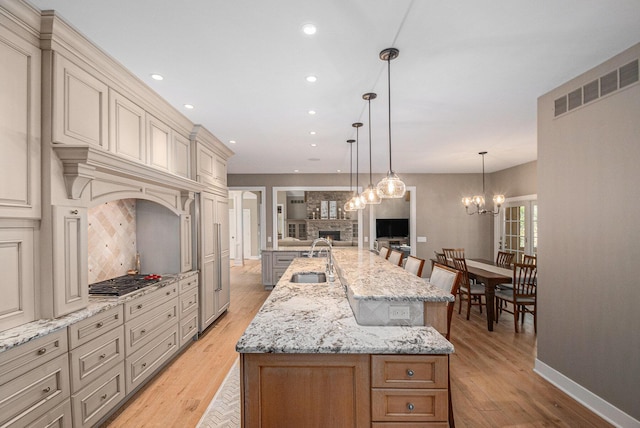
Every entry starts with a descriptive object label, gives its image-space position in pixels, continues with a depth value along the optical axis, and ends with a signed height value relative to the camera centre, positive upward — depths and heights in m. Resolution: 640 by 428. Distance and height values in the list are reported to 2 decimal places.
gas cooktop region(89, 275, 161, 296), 2.38 -0.58
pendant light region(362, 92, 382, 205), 3.48 +0.26
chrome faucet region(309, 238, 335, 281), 2.88 -0.51
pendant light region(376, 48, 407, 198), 2.50 +0.26
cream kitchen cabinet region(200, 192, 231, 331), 3.81 -0.54
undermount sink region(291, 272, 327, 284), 3.27 -0.65
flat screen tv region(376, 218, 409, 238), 9.90 -0.35
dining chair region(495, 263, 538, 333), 3.81 -0.94
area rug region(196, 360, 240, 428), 2.18 -1.49
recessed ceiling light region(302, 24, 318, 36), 1.79 +1.15
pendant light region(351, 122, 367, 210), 4.11 +0.24
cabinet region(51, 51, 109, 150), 1.84 +0.78
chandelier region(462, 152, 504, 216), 5.89 +0.34
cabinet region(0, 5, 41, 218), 1.58 +0.55
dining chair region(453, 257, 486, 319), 4.35 -1.08
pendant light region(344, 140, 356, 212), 4.45 +0.23
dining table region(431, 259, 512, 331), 3.94 -0.84
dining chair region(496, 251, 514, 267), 5.25 -0.78
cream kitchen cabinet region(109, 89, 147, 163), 2.35 +0.78
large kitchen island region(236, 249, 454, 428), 1.49 -0.83
